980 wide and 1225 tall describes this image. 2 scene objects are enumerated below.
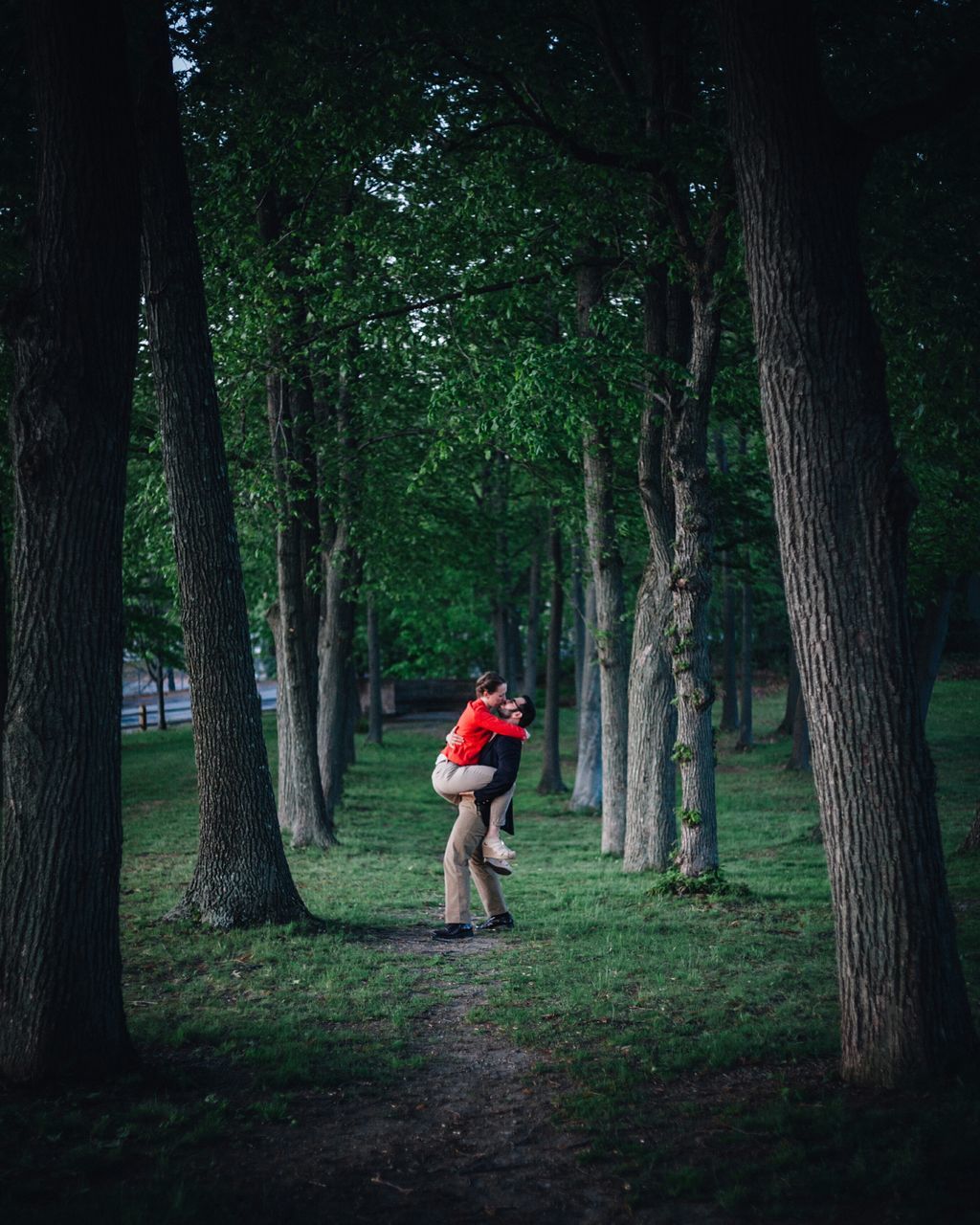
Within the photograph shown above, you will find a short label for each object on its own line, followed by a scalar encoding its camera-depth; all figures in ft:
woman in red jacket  29.06
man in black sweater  29.17
